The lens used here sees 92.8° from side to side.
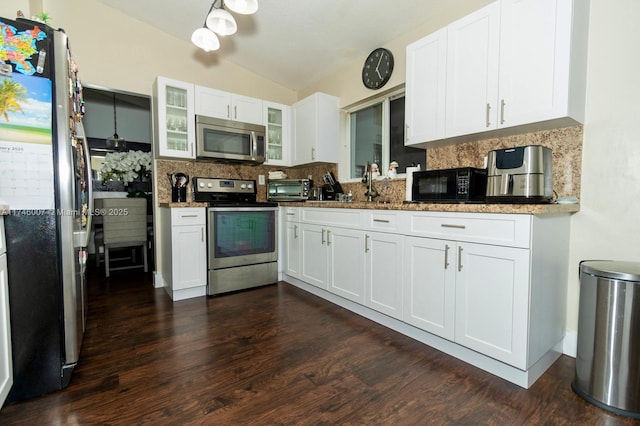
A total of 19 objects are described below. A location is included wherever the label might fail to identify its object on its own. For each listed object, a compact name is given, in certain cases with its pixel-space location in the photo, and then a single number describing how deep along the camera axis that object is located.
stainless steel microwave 3.34
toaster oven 3.54
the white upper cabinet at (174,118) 3.15
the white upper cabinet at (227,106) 3.36
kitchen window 3.09
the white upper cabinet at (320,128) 3.59
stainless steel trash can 1.42
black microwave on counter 2.01
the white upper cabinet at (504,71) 1.71
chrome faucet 3.11
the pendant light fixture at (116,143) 4.65
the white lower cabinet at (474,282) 1.59
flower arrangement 4.43
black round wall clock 2.99
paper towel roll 2.58
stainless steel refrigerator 1.46
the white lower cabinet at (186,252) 2.96
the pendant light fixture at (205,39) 2.58
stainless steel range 3.11
